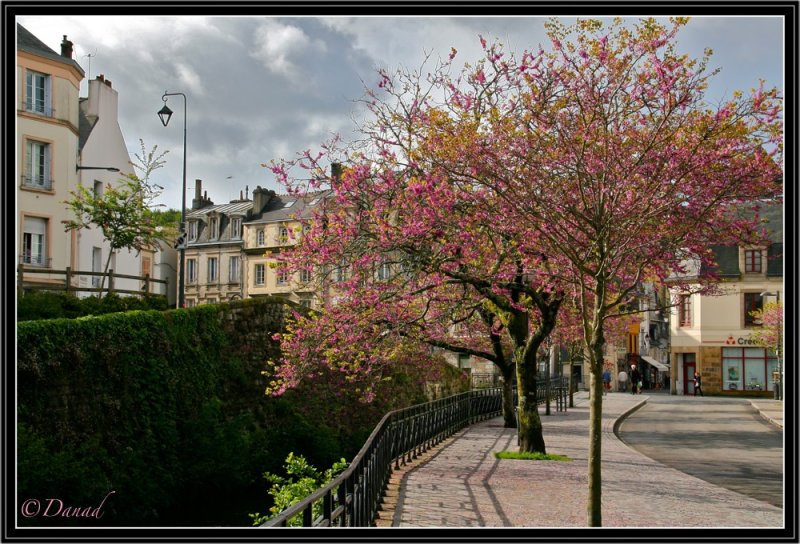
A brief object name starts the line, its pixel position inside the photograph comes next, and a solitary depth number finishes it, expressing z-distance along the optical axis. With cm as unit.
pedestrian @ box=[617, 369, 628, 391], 5896
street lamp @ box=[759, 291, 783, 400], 4002
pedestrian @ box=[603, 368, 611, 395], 5669
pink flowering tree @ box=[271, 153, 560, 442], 1456
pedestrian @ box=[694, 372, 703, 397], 4975
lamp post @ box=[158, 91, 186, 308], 1570
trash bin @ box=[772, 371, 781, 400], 4235
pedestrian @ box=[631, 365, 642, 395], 5345
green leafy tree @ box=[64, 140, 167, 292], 2808
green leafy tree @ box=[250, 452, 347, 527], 1388
